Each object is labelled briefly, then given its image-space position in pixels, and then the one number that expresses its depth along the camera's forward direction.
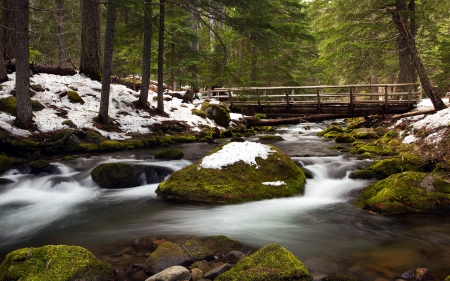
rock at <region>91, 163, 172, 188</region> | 7.80
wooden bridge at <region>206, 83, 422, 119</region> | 14.79
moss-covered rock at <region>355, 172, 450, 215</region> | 5.60
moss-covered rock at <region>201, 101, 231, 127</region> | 16.75
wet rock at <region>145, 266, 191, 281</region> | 3.26
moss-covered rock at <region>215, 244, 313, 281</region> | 3.17
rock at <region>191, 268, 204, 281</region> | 3.38
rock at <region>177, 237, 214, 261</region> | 3.91
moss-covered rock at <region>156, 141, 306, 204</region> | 6.48
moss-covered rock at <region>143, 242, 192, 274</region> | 3.63
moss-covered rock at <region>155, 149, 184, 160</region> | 10.02
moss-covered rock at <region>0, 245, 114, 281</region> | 3.16
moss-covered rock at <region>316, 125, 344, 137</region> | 16.62
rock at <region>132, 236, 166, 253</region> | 4.44
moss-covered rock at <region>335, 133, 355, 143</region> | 13.63
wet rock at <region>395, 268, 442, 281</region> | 3.53
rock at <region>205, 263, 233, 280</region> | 3.38
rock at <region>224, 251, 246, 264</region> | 3.91
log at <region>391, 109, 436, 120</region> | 12.39
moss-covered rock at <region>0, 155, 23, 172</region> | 8.21
